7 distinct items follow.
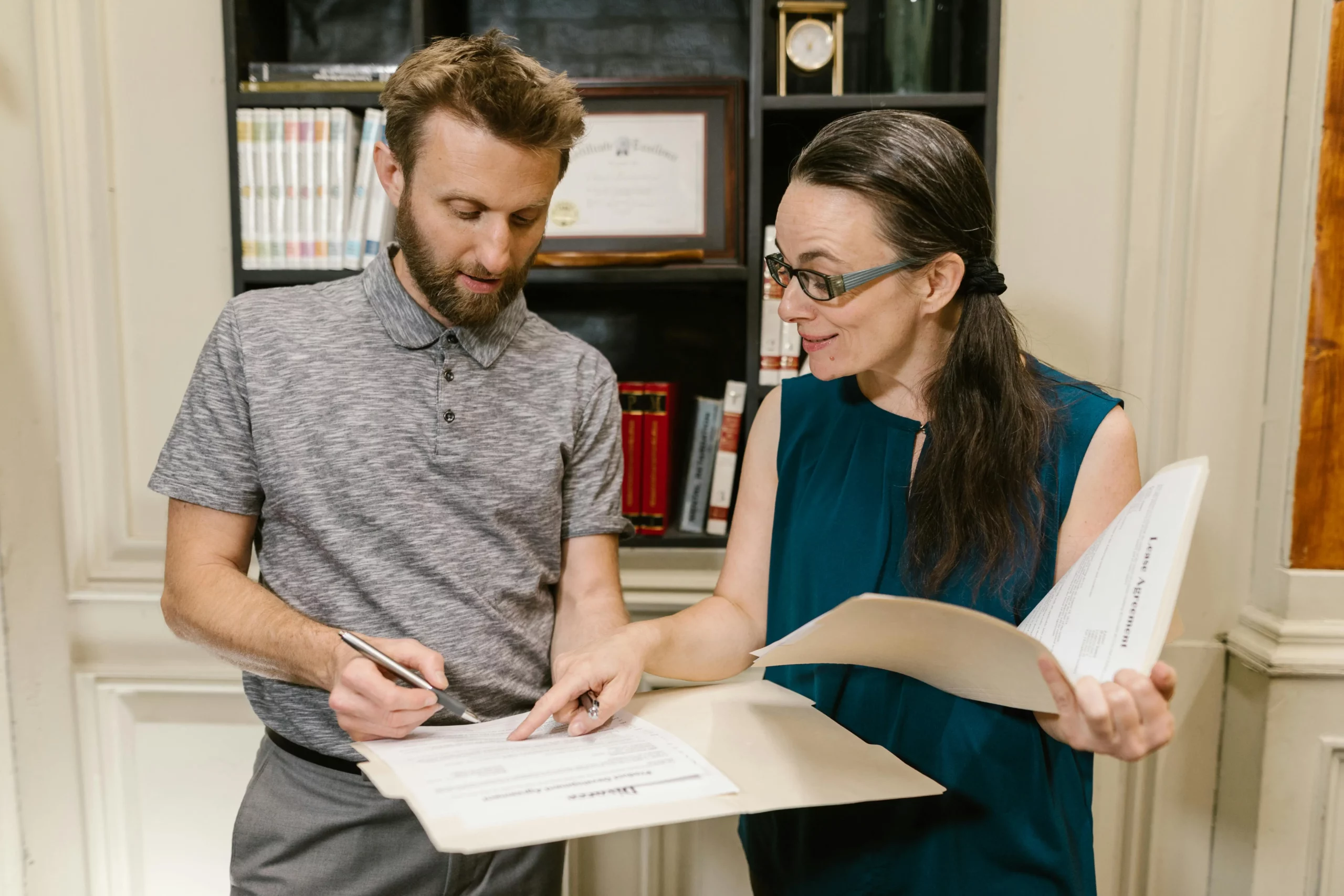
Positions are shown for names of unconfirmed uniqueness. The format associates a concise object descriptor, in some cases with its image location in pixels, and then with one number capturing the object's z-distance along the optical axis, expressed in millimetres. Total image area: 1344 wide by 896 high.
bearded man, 1184
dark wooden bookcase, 1682
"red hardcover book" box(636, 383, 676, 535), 1836
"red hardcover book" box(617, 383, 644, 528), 1842
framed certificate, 1794
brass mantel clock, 1805
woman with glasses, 1040
